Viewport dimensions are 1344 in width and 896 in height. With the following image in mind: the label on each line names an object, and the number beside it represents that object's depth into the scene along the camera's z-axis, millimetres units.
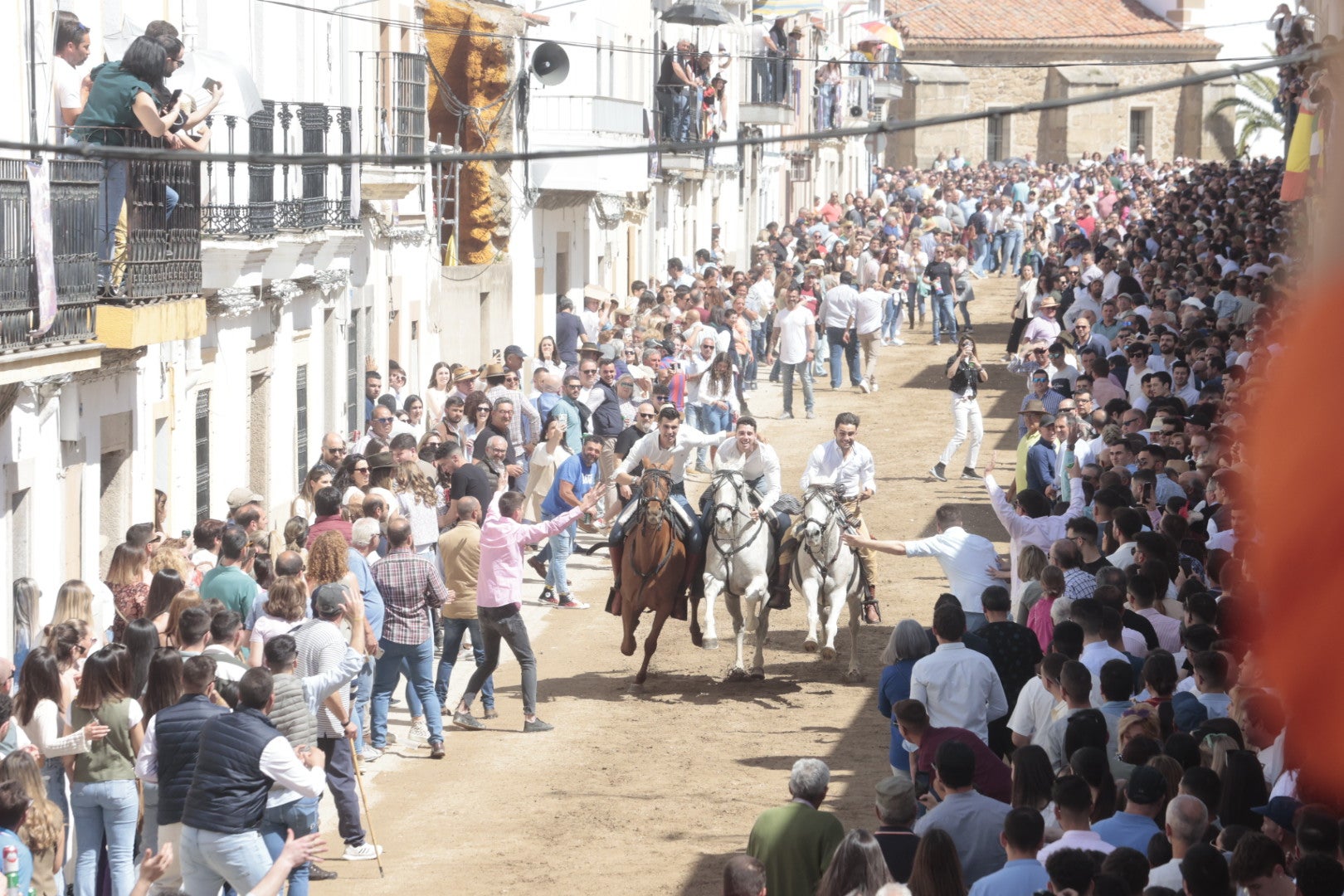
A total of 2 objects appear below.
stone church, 81688
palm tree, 70312
